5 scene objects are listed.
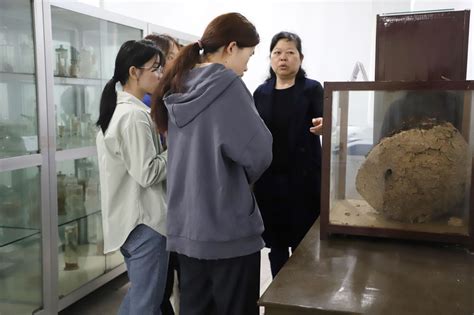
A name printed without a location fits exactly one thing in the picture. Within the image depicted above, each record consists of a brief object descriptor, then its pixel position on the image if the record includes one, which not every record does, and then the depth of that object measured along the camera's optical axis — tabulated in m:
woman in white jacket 1.40
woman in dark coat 1.79
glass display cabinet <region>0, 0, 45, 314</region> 1.91
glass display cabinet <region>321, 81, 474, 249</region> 1.02
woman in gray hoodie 1.12
